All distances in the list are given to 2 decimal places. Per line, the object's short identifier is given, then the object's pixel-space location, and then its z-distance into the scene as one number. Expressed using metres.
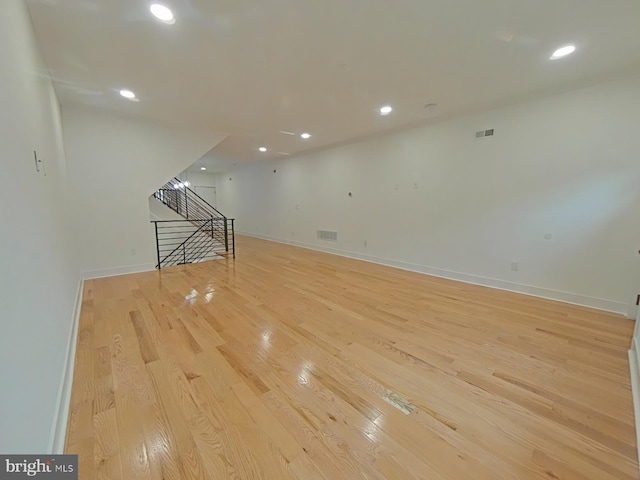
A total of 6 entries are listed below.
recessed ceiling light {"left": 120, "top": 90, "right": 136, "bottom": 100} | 3.32
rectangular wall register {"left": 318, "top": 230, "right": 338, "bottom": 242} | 6.50
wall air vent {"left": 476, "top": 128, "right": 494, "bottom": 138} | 3.78
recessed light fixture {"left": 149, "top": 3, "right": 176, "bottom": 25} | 1.89
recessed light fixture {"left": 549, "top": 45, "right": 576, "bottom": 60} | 2.36
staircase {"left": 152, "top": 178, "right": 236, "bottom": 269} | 6.42
